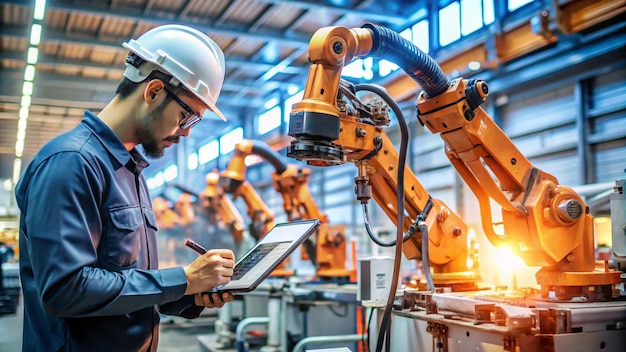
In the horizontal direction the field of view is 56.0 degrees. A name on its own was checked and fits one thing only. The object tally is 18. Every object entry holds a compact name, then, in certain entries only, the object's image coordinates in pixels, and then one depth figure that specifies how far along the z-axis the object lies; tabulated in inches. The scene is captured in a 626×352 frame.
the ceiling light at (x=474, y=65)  270.7
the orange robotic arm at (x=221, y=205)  327.6
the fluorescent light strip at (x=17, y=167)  667.6
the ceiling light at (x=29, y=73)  384.9
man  63.6
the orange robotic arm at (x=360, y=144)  91.6
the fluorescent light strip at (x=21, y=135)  549.8
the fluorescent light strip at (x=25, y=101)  442.6
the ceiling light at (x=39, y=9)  297.9
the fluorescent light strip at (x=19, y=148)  597.2
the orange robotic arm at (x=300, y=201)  244.2
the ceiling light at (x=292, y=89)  436.8
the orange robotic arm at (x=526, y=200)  105.8
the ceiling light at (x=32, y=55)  355.8
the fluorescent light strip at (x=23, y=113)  468.4
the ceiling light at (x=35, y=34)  324.5
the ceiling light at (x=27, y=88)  415.5
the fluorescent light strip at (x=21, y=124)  507.8
